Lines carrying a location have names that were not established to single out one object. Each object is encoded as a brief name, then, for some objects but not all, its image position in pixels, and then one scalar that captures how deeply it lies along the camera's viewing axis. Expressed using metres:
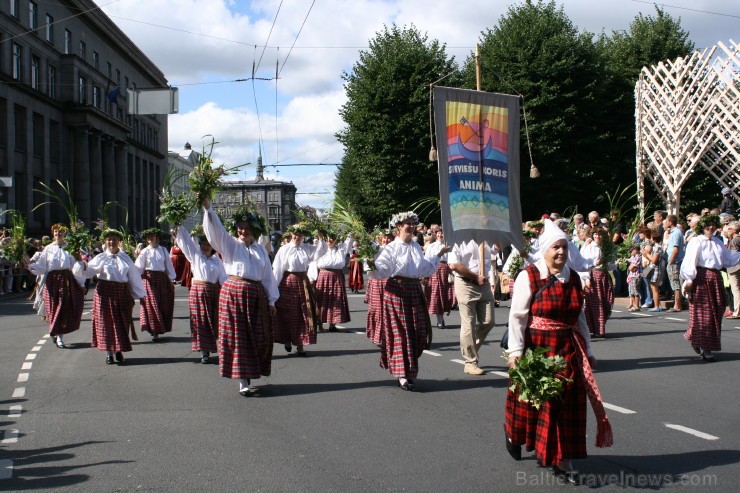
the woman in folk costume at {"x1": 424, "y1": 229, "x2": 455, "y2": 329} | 15.31
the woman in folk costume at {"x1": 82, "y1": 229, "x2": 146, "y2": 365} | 11.07
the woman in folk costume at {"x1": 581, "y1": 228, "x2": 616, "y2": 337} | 12.86
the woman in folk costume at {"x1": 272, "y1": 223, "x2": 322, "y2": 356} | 11.78
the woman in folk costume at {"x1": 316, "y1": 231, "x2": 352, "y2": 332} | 14.42
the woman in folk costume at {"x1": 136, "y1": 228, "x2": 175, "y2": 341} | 13.59
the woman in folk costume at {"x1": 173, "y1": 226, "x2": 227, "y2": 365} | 11.09
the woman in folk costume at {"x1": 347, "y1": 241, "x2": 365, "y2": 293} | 21.69
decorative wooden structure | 23.67
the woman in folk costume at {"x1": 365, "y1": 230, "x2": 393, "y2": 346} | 9.45
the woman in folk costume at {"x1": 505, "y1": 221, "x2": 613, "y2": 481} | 5.43
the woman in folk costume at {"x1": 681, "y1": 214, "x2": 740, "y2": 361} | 10.41
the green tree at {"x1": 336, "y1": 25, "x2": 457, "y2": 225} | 33.62
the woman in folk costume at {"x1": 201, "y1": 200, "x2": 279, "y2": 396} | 8.59
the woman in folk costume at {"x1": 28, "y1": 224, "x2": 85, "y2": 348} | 12.67
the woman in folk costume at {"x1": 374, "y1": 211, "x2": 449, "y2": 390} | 8.91
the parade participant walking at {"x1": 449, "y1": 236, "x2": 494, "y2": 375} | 9.89
